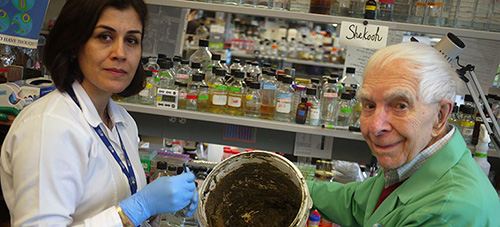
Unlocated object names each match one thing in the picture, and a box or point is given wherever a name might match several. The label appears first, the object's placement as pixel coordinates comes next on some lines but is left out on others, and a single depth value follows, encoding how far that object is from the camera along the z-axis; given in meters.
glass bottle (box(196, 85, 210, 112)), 2.54
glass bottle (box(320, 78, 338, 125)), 2.54
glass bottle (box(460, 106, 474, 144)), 2.48
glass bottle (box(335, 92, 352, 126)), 2.52
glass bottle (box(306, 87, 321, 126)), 2.48
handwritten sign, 2.38
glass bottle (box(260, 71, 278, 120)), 2.51
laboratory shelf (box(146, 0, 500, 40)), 2.35
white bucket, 1.67
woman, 1.50
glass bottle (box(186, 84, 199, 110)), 2.55
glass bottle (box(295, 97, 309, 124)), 2.46
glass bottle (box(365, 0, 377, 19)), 2.42
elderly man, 1.43
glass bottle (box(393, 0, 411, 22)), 2.48
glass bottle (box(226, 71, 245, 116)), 2.50
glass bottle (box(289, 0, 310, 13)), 2.49
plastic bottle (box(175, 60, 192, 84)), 2.61
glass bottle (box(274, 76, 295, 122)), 2.48
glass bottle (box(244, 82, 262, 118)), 2.51
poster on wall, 2.58
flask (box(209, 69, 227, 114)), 2.51
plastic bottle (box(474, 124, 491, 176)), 2.37
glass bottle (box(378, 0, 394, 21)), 2.48
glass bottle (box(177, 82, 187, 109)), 2.54
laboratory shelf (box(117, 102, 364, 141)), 2.41
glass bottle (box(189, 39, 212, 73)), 2.88
